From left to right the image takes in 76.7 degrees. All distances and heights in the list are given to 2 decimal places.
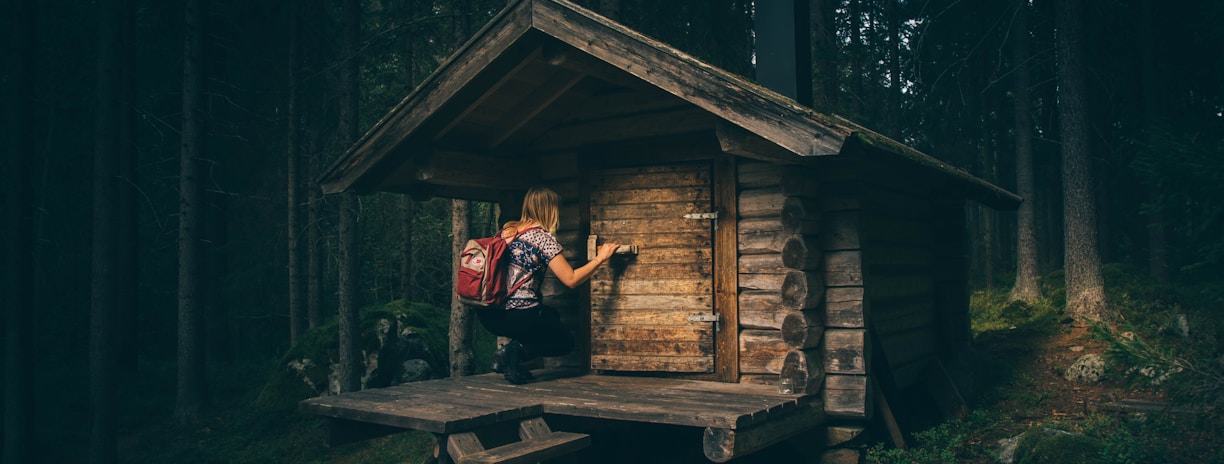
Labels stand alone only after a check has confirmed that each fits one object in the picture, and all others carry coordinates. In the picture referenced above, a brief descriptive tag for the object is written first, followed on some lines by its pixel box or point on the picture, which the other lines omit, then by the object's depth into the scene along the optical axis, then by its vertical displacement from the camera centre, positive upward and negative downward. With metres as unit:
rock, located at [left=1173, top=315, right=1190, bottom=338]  10.73 -0.83
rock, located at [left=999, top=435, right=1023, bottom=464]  6.72 -1.60
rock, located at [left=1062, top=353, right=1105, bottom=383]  9.60 -1.28
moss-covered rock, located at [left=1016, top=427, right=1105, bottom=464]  6.12 -1.47
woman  6.71 -0.14
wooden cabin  5.96 +0.59
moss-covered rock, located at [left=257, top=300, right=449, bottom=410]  12.54 -1.37
